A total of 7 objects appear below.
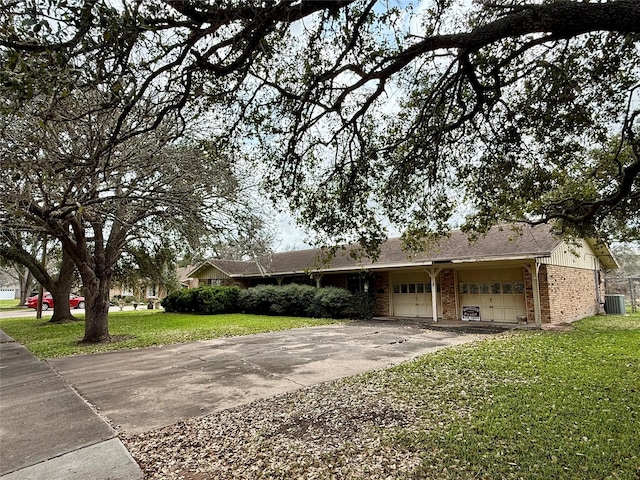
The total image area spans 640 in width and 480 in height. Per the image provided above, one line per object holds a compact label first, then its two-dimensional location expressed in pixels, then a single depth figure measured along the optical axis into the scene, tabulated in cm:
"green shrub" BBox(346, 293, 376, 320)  1764
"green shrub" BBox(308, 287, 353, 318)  1770
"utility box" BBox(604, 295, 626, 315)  1822
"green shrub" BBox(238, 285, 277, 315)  2028
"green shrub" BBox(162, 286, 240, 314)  2159
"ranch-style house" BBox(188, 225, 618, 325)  1371
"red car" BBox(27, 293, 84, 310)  2932
